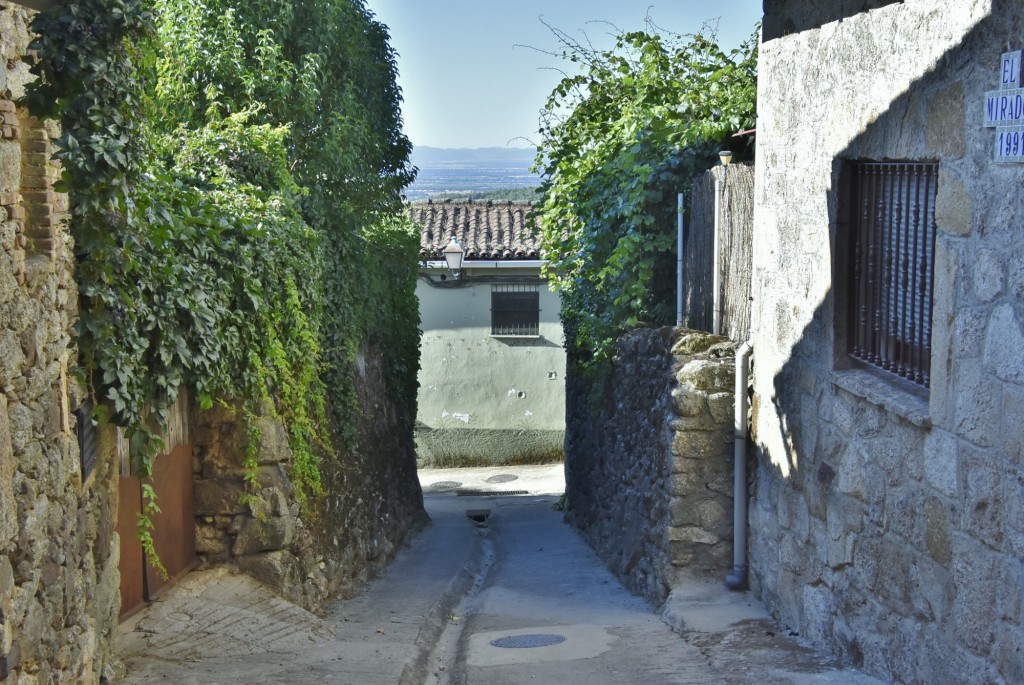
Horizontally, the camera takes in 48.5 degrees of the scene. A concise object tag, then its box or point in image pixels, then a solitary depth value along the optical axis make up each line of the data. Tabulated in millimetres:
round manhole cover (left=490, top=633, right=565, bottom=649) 7312
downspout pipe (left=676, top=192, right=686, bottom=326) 9375
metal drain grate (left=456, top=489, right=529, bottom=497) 18906
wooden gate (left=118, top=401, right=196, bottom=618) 6691
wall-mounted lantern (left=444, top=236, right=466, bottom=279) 17859
